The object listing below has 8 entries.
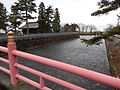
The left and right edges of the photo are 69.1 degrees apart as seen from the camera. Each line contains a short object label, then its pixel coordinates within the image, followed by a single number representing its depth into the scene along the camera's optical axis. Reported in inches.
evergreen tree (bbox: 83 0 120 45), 191.3
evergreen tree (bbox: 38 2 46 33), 763.3
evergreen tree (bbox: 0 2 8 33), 709.7
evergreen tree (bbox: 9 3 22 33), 659.1
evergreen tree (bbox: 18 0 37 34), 667.8
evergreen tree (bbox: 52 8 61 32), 1017.0
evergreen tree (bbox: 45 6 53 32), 781.9
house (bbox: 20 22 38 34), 898.4
